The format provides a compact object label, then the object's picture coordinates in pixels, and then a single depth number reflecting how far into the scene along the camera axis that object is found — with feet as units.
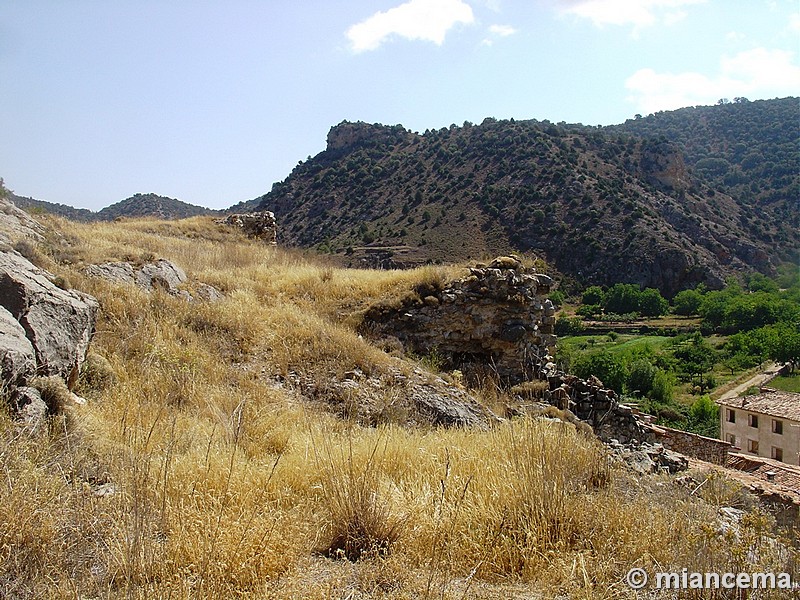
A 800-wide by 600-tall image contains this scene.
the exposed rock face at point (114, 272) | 29.81
